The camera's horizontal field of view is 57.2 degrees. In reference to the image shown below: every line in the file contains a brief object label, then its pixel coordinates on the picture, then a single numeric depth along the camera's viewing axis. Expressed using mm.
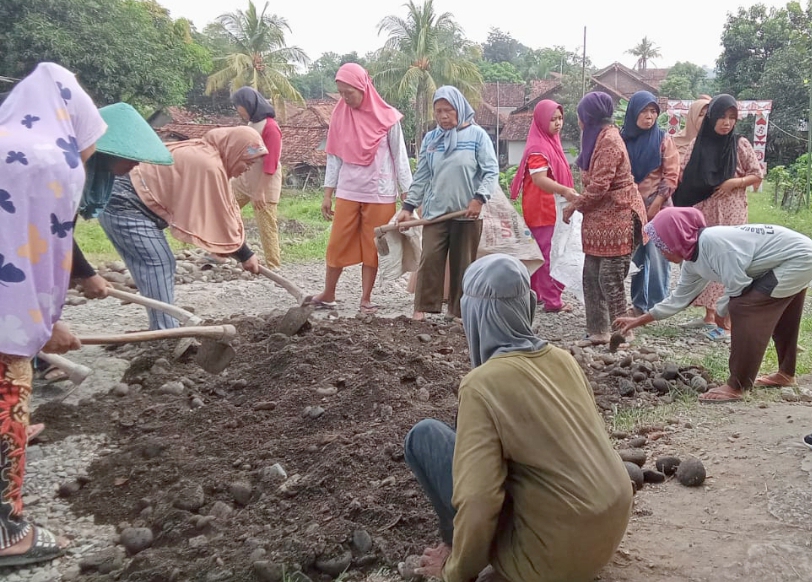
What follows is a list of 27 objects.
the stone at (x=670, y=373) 4236
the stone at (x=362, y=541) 2521
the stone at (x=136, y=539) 2770
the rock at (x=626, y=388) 4094
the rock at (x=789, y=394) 3859
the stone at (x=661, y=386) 4113
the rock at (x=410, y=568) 2336
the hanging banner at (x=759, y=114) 14645
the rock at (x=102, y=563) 2658
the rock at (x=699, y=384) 4070
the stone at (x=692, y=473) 2848
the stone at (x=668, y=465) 2998
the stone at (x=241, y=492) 2986
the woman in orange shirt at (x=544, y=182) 5566
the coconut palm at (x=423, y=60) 32719
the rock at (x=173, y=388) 4281
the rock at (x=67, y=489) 3289
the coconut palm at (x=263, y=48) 34156
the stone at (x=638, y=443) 3285
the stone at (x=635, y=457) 3029
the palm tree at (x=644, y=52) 63000
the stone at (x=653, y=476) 2938
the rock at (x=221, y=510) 2861
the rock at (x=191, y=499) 2934
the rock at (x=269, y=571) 2396
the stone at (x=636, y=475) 2871
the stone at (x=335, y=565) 2457
